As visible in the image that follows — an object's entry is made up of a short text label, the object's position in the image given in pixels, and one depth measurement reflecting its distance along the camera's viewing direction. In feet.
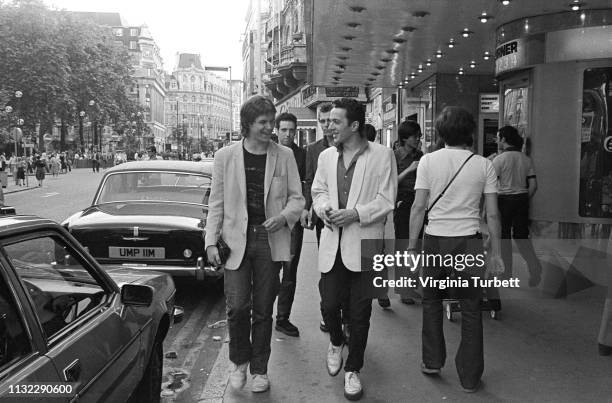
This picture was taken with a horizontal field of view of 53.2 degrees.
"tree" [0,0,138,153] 154.61
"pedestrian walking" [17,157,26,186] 106.32
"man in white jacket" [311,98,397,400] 12.81
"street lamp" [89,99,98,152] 186.31
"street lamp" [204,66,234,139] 194.59
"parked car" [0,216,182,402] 7.08
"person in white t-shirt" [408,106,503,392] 13.16
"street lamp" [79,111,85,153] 190.62
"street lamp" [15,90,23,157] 111.75
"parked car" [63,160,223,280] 20.92
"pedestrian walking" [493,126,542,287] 22.33
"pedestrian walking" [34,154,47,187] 103.60
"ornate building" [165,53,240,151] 581.12
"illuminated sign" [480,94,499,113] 63.87
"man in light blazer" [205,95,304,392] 13.21
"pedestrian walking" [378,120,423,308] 20.25
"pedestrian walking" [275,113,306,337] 17.51
